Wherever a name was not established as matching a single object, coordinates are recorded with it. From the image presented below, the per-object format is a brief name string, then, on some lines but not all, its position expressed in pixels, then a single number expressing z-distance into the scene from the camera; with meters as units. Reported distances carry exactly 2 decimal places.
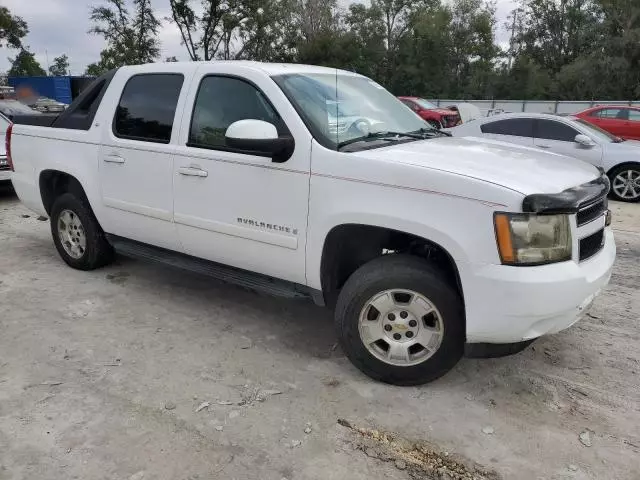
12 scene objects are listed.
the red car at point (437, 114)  20.82
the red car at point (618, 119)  13.14
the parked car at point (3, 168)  8.66
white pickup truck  2.87
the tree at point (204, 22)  31.89
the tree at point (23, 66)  51.00
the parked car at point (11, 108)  11.67
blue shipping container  34.78
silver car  9.36
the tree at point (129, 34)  32.78
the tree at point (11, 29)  35.41
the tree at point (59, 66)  69.21
